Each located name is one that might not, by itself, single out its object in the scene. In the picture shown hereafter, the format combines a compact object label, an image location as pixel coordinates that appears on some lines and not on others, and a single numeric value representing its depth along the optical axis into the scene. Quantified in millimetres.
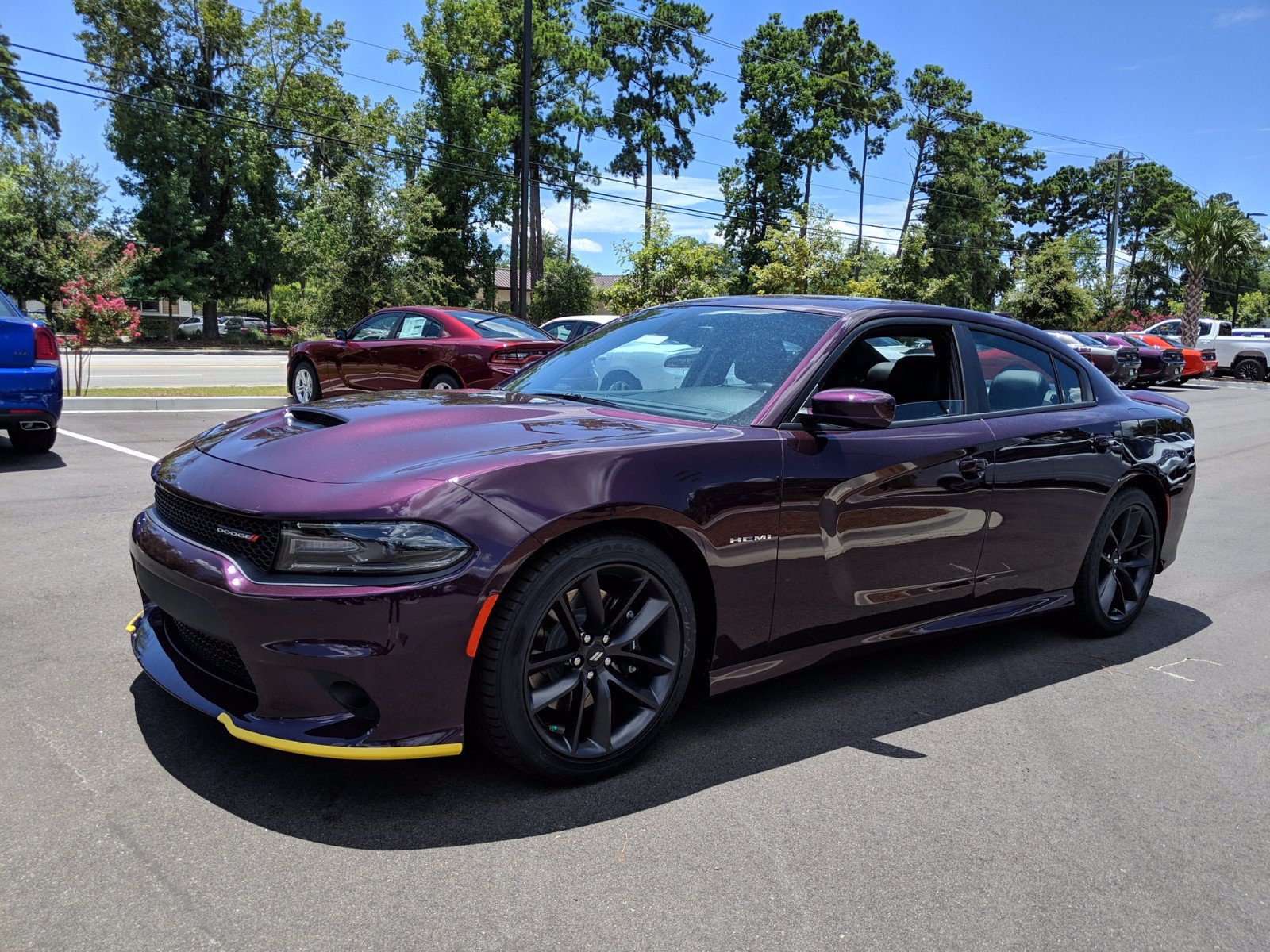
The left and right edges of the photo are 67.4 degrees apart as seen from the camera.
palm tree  36000
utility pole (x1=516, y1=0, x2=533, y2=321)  21703
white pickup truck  30578
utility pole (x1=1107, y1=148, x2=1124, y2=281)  47781
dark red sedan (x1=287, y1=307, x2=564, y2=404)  10727
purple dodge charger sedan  2484
